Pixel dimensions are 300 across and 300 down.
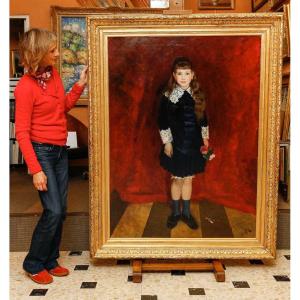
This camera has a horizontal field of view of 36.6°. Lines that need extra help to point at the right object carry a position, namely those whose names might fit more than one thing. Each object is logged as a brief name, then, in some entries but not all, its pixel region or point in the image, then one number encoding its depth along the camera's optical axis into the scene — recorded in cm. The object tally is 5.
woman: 274
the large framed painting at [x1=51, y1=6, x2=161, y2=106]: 507
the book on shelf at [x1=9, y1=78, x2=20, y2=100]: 560
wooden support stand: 309
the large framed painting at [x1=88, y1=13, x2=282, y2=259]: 293
